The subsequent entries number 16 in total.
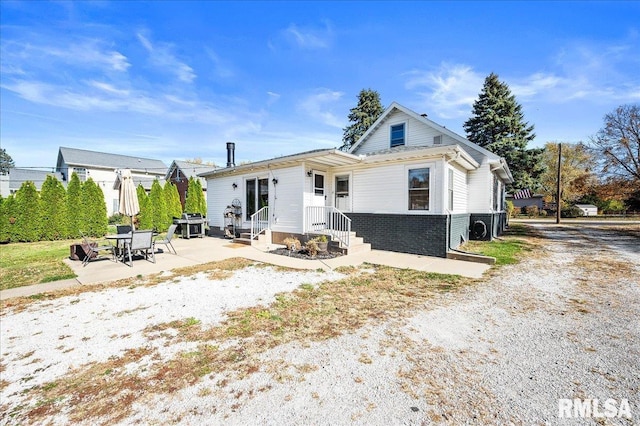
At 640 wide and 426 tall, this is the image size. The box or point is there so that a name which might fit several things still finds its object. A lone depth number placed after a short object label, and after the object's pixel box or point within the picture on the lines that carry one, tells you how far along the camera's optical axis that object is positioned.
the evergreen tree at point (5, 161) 46.38
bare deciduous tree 18.69
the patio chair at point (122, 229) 8.64
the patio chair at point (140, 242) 7.26
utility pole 24.45
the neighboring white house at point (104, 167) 26.17
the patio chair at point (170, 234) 8.72
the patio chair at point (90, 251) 7.40
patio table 7.50
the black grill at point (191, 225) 12.95
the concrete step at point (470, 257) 7.39
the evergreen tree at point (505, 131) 22.50
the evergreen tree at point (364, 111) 28.00
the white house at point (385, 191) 8.69
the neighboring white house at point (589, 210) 36.38
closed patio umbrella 8.11
